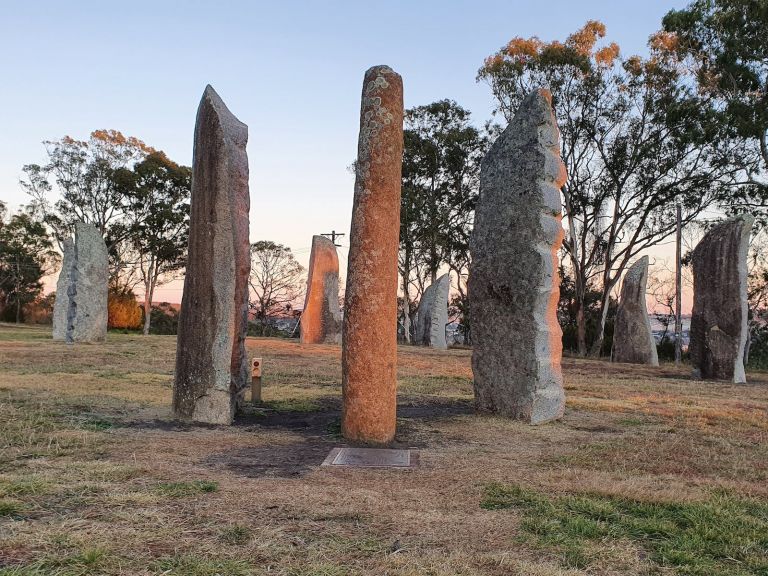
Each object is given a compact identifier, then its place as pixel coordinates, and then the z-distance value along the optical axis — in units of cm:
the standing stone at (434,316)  2745
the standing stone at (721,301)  1398
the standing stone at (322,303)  2302
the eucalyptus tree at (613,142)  2492
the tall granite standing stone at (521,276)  807
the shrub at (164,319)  3742
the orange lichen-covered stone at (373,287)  669
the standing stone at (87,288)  1867
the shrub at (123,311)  3353
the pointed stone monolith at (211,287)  737
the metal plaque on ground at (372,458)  562
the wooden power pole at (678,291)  2367
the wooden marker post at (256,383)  902
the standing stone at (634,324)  1972
